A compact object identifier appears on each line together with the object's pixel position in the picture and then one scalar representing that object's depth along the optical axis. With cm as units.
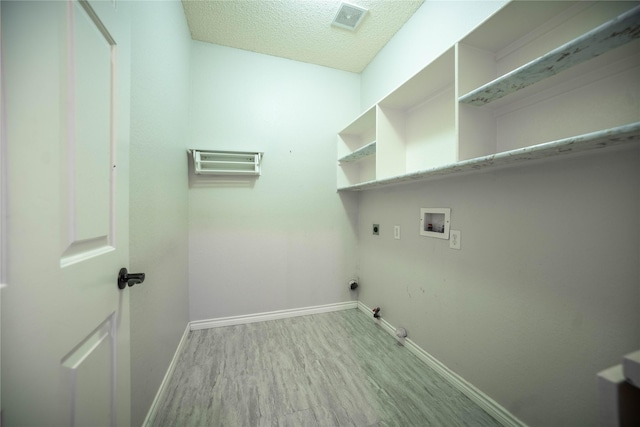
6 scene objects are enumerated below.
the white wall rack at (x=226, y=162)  202
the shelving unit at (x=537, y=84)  77
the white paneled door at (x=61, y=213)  42
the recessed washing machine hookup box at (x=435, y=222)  146
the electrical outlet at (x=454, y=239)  138
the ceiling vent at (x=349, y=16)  174
